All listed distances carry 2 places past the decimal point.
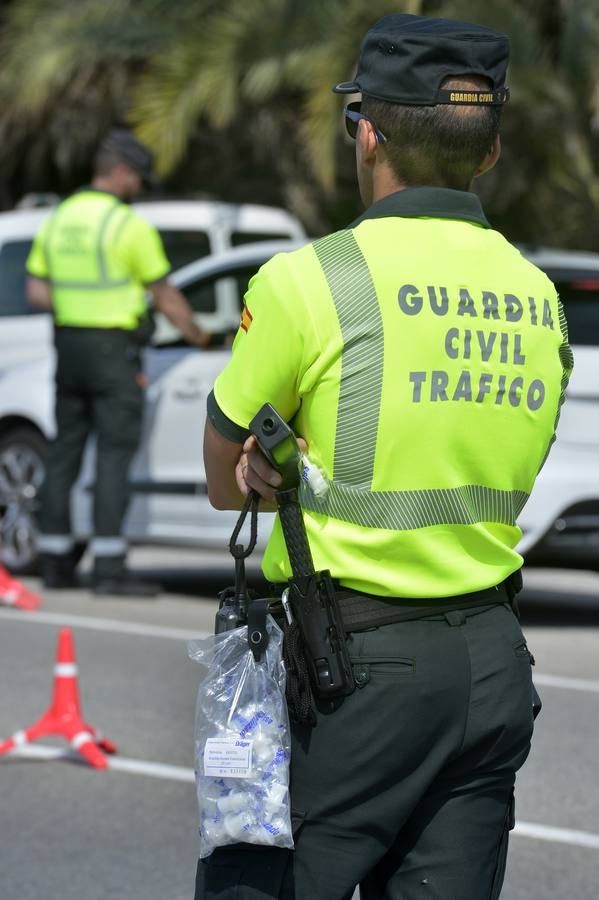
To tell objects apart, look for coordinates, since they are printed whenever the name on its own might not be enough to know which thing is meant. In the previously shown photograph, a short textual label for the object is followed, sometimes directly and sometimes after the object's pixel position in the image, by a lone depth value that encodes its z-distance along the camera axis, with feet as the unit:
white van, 68.61
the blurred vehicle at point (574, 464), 48.60
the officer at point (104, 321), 54.38
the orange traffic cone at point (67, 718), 34.28
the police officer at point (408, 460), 13.86
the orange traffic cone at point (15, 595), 53.25
